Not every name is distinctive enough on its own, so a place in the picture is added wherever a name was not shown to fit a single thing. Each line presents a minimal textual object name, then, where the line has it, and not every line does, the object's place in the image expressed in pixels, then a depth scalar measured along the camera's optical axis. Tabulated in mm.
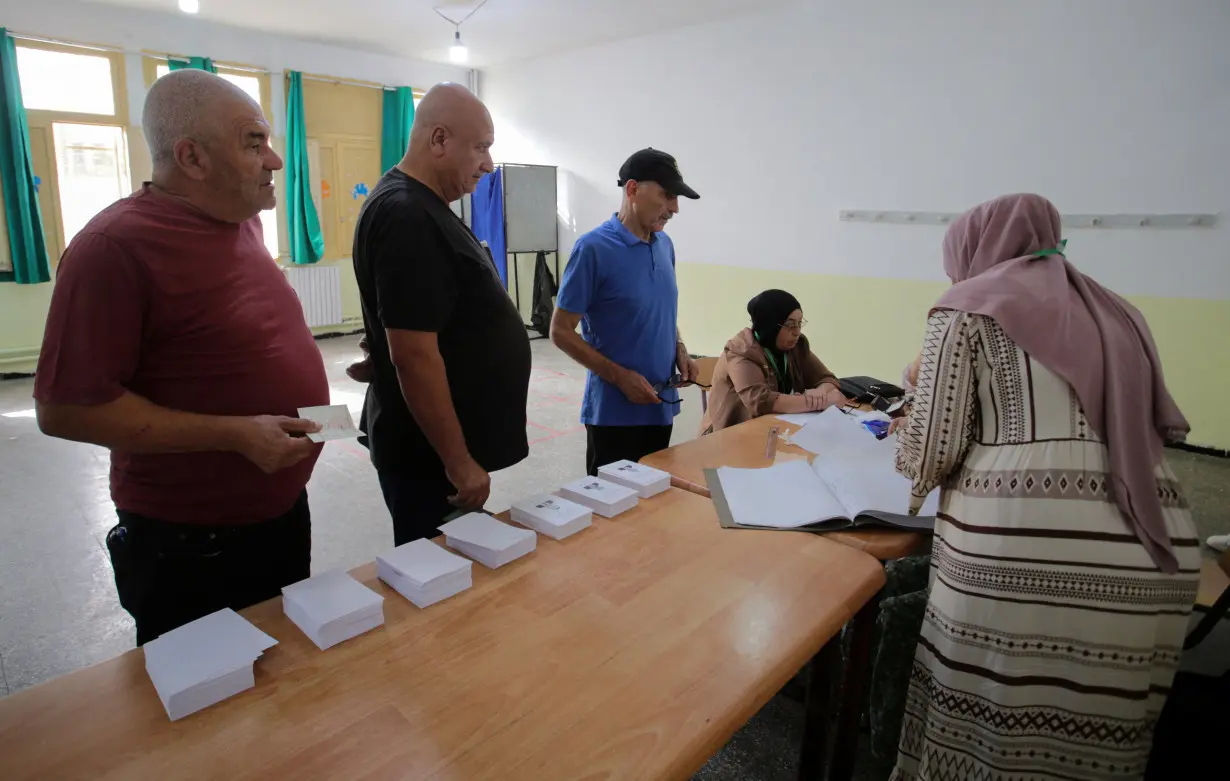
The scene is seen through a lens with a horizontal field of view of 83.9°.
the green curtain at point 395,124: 7301
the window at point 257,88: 6238
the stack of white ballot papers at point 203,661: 804
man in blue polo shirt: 2094
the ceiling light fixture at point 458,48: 5828
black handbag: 2479
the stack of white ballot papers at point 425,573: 1047
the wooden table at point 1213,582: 1830
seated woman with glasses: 2312
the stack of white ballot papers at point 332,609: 944
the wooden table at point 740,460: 1318
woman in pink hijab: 1107
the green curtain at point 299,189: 6531
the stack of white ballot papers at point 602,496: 1402
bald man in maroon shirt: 1025
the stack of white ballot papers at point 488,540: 1163
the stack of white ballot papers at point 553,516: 1287
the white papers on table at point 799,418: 2178
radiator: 6961
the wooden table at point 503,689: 750
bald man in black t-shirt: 1313
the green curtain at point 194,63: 5900
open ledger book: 1370
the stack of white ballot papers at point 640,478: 1516
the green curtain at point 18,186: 5078
